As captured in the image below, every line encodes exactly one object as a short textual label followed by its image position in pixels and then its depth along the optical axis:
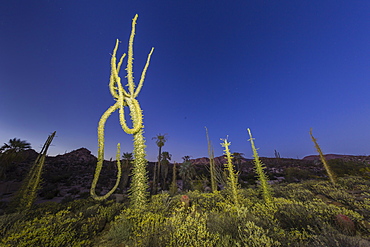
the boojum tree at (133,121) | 5.02
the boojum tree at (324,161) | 10.00
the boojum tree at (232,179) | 5.13
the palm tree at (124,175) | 18.62
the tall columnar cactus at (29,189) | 6.25
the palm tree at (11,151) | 12.49
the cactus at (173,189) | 14.39
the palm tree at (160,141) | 21.37
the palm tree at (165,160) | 22.58
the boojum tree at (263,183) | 6.19
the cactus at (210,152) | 11.18
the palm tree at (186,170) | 20.34
